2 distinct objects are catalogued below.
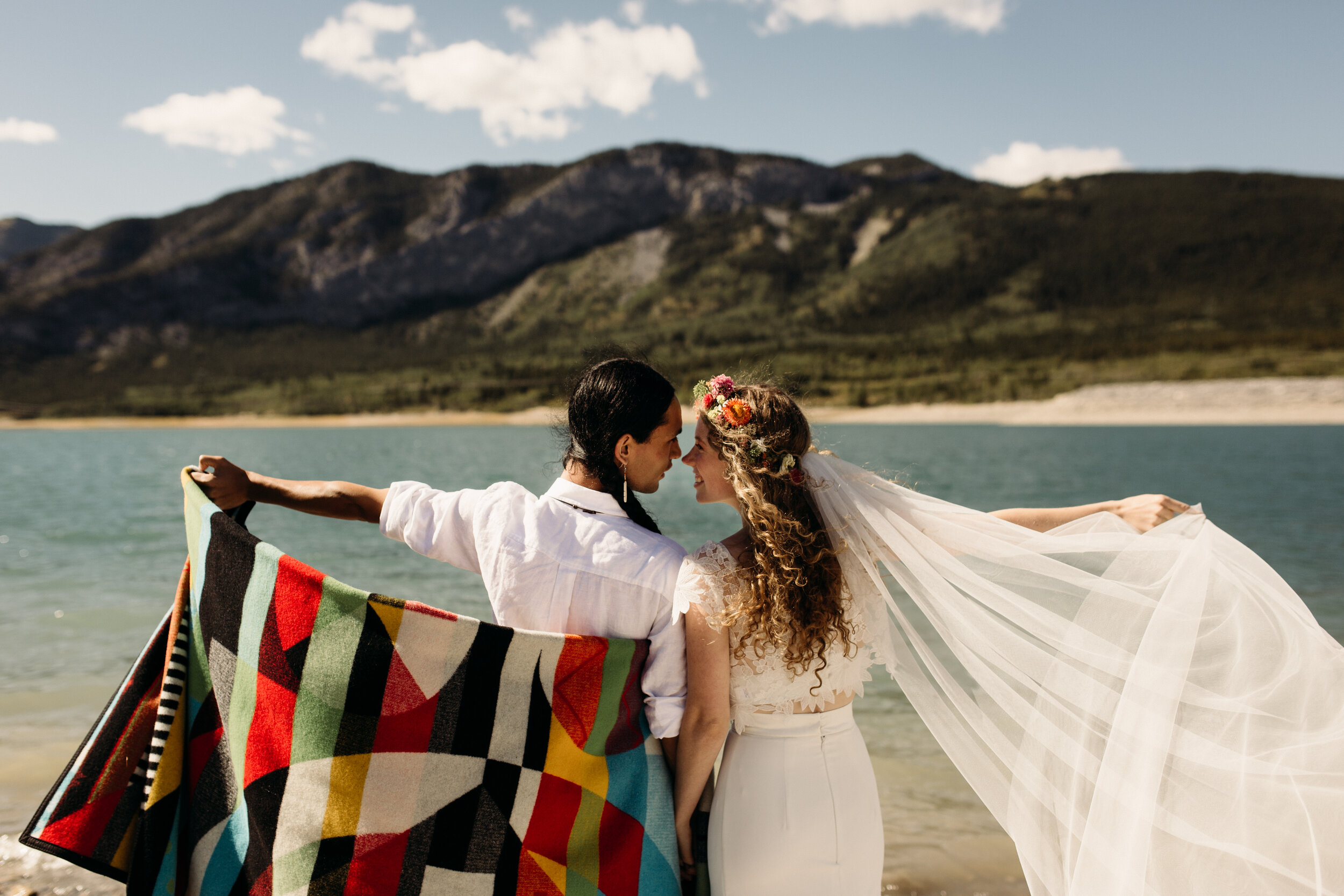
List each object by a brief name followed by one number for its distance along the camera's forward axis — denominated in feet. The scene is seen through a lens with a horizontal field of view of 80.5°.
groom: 6.23
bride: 6.28
